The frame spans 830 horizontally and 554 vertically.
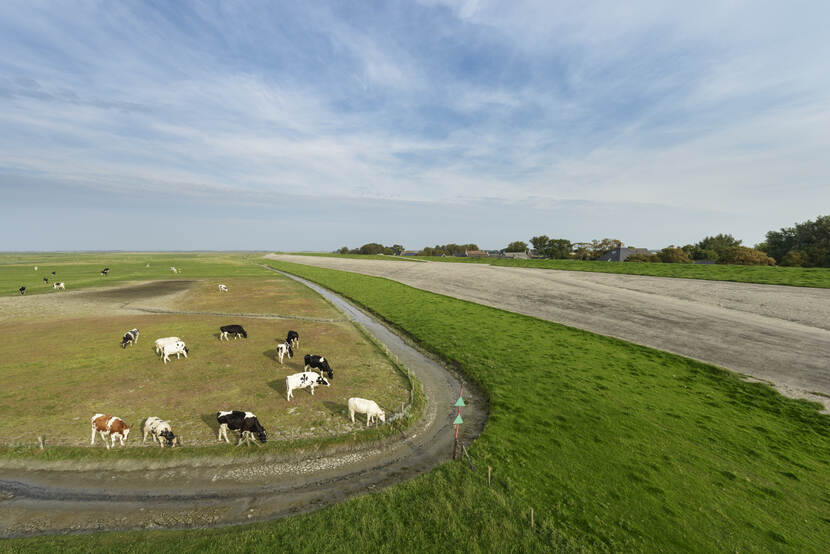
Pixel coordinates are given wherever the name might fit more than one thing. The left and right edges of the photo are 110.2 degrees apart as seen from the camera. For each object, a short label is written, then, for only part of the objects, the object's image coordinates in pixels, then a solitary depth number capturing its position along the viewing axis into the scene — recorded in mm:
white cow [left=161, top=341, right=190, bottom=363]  19311
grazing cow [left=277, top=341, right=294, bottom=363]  20000
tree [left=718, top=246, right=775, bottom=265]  72562
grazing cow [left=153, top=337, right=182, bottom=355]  19912
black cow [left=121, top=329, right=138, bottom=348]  22066
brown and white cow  11539
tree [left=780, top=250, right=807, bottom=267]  68062
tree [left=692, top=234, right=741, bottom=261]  91312
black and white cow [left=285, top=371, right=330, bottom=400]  15407
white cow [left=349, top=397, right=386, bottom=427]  13711
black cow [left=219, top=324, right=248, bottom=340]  23766
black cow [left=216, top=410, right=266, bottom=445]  11883
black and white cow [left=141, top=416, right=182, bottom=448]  11641
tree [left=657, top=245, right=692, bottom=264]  87256
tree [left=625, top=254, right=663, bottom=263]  95875
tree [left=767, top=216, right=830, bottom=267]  66750
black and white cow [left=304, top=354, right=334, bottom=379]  17844
